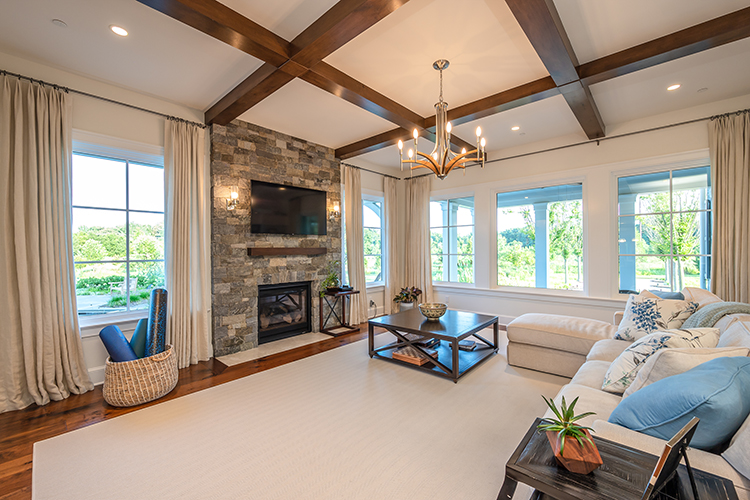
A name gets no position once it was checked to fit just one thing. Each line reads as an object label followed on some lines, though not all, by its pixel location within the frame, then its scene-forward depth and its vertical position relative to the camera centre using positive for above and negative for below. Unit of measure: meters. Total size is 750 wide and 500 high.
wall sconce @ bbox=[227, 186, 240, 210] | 3.72 +0.59
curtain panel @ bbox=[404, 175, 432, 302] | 5.77 +0.17
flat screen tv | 3.96 +0.51
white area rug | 1.64 -1.21
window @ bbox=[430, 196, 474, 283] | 5.50 +0.11
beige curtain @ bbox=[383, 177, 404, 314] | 5.89 +0.01
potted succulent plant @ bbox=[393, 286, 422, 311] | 5.47 -0.88
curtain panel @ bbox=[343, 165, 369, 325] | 5.11 +0.08
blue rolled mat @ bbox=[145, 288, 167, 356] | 2.80 -0.66
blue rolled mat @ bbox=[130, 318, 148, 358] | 2.86 -0.80
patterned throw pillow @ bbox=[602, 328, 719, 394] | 1.69 -0.58
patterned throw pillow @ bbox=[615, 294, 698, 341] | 2.43 -0.57
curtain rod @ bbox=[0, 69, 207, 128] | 2.49 +1.37
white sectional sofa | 1.12 -0.79
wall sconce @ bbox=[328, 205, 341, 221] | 4.93 +0.51
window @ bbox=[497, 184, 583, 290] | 4.46 +0.10
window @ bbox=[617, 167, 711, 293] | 3.59 +0.15
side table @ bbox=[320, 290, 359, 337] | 4.62 -1.01
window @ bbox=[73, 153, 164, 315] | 2.97 +0.17
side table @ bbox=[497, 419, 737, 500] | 0.92 -0.71
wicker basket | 2.49 -1.03
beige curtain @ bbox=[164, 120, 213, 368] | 3.26 +0.06
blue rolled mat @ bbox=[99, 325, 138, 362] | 2.63 -0.78
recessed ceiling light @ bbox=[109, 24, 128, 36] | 2.21 +1.53
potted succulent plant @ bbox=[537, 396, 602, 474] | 0.99 -0.64
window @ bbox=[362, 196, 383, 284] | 5.70 +0.17
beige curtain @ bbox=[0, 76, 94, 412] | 2.45 +0.00
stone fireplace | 3.63 +0.16
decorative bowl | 3.37 -0.68
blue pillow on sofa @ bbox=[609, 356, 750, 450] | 1.06 -0.56
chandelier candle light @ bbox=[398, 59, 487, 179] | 2.70 +0.80
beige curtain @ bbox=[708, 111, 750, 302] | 3.18 +0.37
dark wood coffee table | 2.90 -0.81
